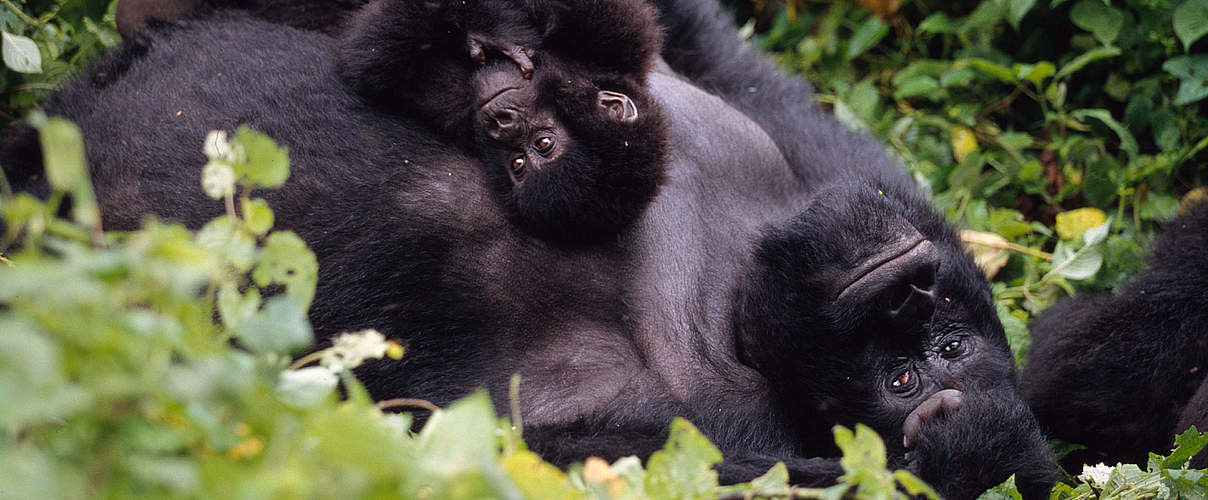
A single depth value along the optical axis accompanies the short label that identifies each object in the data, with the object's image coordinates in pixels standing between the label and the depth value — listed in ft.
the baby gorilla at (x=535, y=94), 14.44
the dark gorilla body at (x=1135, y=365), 16.61
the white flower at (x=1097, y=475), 14.35
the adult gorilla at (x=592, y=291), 14.32
